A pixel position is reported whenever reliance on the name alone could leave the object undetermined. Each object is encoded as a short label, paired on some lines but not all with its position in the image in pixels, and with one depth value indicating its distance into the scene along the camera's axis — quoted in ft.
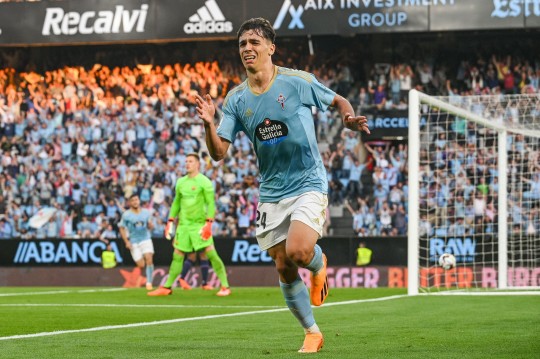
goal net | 63.82
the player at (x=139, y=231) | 72.33
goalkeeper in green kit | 58.18
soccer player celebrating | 25.73
